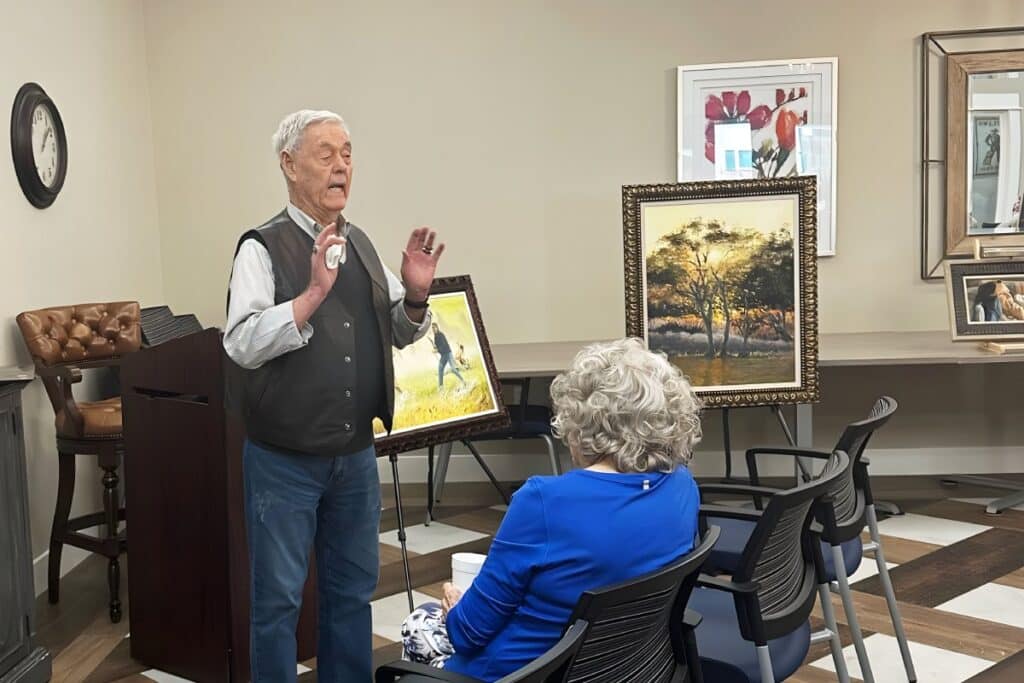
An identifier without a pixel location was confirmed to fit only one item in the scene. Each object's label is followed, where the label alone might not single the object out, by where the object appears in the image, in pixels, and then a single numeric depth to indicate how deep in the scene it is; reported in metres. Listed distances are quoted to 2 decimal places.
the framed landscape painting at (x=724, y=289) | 4.16
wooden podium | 3.08
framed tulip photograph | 5.35
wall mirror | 5.27
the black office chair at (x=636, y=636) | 1.60
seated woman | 1.74
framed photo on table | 4.79
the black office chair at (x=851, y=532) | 2.65
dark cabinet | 3.05
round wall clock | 4.19
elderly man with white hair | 2.37
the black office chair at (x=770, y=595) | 2.08
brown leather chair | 3.91
